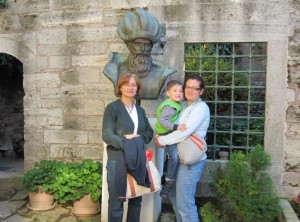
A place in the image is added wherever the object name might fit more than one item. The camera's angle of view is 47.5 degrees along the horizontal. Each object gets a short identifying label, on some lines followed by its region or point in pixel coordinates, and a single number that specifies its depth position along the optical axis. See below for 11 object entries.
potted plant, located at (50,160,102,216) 3.81
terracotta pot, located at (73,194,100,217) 3.82
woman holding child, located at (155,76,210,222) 2.74
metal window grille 4.11
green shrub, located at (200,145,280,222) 3.10
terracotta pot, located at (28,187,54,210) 3.97
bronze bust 3.16
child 2.83
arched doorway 7.21
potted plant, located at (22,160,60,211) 3.92
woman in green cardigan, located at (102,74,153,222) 2.68
